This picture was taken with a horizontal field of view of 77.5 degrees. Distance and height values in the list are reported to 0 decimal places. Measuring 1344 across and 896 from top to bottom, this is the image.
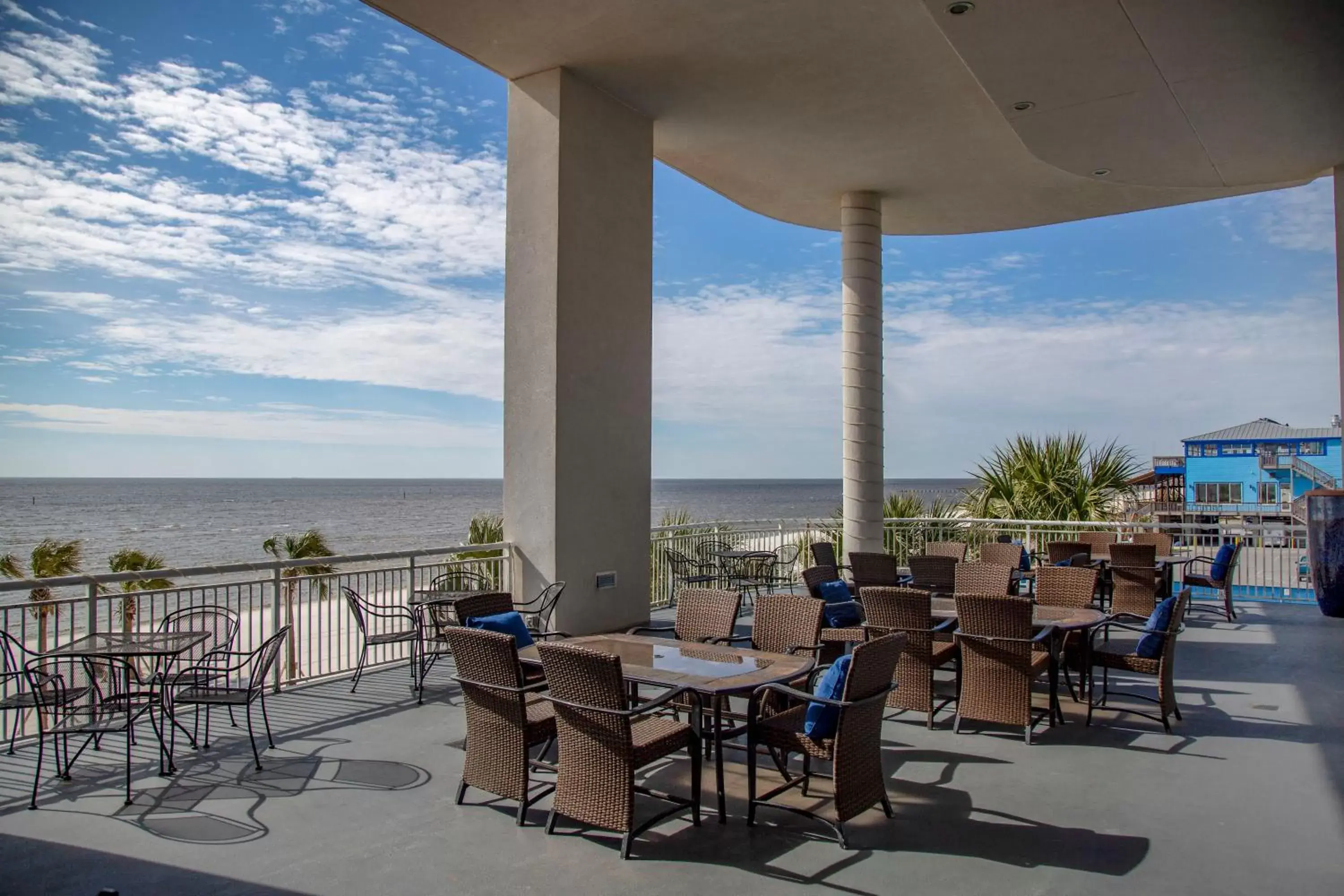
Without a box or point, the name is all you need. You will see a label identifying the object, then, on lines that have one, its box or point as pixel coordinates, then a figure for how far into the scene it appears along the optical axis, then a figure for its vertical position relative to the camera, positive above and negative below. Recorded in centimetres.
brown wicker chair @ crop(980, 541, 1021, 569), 830 -74
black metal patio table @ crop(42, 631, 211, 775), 402 -87
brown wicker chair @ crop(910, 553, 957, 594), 751 -85
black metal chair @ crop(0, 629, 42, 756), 404 -103
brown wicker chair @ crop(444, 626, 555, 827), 358 -106
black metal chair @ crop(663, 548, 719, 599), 898 -106
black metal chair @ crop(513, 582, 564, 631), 660 -106
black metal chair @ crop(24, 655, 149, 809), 398 -115
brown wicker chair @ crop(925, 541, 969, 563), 881 -73
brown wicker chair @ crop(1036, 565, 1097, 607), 620 -80
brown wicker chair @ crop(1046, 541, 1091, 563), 880 -74
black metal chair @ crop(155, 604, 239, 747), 476 -91
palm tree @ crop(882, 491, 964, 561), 1176 -65
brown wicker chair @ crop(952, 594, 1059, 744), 474 -104
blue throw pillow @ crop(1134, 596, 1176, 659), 508 -90
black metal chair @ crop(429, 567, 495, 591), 696 -89
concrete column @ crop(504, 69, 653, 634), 709 +114
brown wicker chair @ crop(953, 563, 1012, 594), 642 -77
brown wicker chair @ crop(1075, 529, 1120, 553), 972 -71
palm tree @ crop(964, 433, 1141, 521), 1266 +1
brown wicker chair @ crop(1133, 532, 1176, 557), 923 -68
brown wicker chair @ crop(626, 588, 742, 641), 511 -84
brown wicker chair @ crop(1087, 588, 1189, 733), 503 -113
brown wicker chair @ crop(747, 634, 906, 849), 338 -109
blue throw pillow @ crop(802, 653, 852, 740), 348 -97
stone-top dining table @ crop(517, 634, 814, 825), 365 -90
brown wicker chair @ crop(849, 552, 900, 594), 761 -83
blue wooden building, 3275 +86
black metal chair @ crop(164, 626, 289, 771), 415 -109
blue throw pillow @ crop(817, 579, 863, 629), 610 -94
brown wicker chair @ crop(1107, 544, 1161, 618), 755 -95
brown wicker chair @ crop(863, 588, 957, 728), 511 -95
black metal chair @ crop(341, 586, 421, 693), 590 -112
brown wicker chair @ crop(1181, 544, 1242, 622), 877 -107
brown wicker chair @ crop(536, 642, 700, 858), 326 -106
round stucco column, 1024 +123
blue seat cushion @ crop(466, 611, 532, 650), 459 -81
